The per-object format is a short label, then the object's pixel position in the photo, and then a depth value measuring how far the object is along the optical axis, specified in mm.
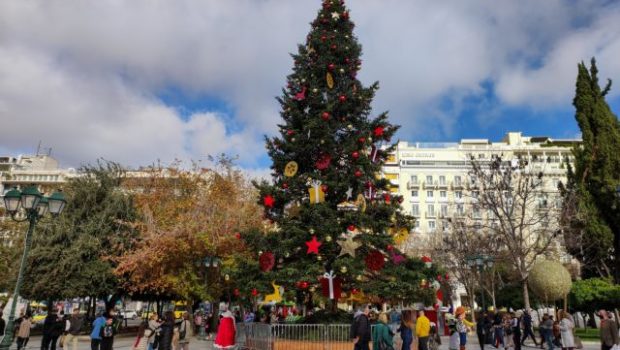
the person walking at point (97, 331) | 12275
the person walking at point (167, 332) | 11031
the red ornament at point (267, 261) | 14219
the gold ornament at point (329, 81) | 16141
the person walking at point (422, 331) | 12438
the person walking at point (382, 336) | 10102
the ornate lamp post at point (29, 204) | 10551
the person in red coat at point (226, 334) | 12070
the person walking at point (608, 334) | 11227
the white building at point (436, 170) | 70562
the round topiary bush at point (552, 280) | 22531
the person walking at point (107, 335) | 12156
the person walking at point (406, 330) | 10836
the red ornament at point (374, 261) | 14102
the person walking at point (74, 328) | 14922
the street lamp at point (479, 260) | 22609
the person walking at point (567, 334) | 13766
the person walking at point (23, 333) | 15750
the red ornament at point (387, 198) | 15327
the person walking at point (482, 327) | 17922
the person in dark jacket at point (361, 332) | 9945
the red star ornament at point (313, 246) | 13836
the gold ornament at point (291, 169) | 15414
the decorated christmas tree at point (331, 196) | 13750
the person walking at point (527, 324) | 18500
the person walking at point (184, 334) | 13477
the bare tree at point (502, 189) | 24984
